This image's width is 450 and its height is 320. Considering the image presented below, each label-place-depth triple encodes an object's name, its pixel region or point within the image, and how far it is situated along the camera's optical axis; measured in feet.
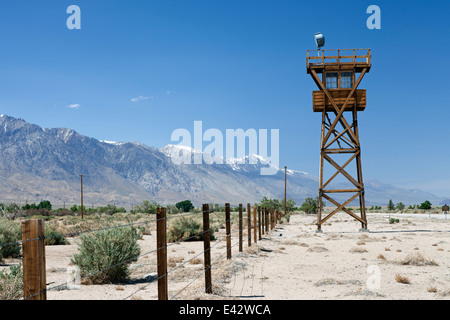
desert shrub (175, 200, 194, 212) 368.15
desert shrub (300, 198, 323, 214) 258.49
